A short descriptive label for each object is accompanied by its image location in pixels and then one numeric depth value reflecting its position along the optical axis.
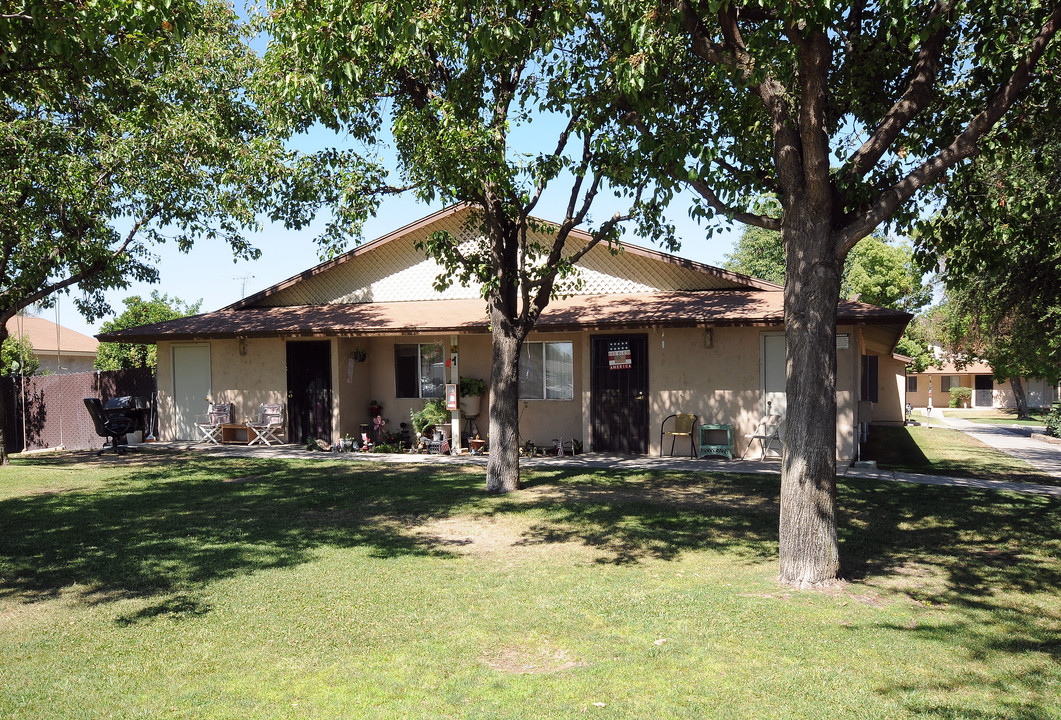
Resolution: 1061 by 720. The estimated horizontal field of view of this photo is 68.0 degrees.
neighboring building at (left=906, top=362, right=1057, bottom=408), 46.41
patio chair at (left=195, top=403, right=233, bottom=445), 17.66
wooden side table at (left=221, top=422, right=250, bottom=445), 17.94
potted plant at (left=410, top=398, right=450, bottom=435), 15.76
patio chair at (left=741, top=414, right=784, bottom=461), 13.84
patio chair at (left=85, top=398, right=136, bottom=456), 16.73
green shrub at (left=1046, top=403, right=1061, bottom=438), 22.44
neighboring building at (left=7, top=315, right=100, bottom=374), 31.84
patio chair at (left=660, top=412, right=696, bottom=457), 14.48
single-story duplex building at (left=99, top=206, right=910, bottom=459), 14.08
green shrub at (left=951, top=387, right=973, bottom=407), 47.41
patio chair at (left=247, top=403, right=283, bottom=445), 17.36
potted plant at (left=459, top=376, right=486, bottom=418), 15.95
